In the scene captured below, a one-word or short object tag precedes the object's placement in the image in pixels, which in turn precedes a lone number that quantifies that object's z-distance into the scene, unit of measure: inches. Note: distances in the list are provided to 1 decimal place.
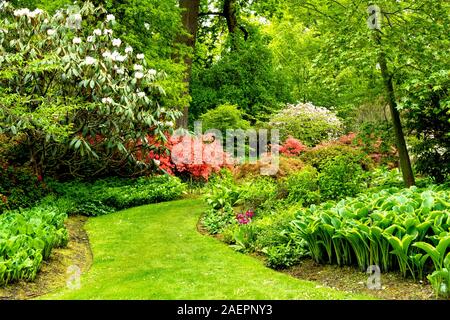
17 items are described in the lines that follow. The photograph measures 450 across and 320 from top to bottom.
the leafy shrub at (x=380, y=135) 376.8
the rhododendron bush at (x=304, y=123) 655.8
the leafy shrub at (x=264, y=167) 445.0
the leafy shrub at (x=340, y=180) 331.8
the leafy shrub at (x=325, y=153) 517.4
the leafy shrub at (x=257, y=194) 363.3
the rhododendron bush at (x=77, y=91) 376.2
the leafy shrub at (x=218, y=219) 336.2
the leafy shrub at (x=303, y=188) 332.5
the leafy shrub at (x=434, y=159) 343.6
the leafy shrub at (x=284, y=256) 256.2
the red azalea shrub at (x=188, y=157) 493.9
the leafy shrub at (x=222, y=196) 381.7
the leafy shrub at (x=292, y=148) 571.5
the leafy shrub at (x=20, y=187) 367.6
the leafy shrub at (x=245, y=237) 288.5
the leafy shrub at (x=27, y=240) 228.7
